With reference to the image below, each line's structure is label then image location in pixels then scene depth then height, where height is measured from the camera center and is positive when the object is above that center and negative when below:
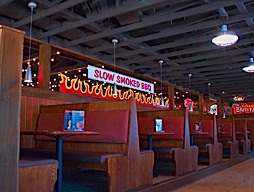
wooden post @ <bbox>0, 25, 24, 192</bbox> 1.98 +0.13
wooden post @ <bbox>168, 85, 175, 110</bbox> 11.18 +1.07
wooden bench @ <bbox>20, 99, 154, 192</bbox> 3.24 -0.35
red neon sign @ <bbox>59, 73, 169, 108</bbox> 6.77 +0.86
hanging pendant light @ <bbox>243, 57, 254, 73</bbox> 8.02 +1.55
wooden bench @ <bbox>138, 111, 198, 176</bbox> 4.66 -0.36
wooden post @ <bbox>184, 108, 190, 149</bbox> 4.99 -0.20
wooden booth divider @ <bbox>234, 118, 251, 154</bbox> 8.77 -0.46
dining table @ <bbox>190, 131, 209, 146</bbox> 5.52 -0.24
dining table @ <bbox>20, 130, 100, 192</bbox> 2.66 -0.21
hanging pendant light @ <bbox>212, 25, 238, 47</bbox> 5.36 +1.63
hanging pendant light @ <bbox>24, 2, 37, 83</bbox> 4.85 +0.94
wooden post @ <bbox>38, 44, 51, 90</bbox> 6.27 +1.25
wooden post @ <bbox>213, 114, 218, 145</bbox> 6.49 -0.26
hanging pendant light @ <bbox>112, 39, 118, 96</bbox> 6.73 +1.90
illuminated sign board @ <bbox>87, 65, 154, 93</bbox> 6.97 +1.17
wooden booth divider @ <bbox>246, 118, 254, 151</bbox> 10.62 -0.23
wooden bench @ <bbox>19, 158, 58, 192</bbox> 2.30 -0.45
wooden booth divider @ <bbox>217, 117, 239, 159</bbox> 7.68 -0.42
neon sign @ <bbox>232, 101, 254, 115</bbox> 17.19 +0.91
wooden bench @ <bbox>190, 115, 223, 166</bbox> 6.06 -0.48
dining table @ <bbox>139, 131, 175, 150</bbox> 4.14 -0.18
